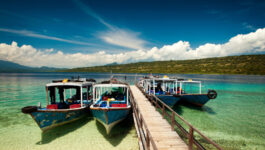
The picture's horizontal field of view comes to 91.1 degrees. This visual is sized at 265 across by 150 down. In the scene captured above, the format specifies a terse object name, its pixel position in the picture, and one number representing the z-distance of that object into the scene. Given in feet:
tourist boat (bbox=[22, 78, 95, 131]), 34.22
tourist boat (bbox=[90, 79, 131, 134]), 34.78
